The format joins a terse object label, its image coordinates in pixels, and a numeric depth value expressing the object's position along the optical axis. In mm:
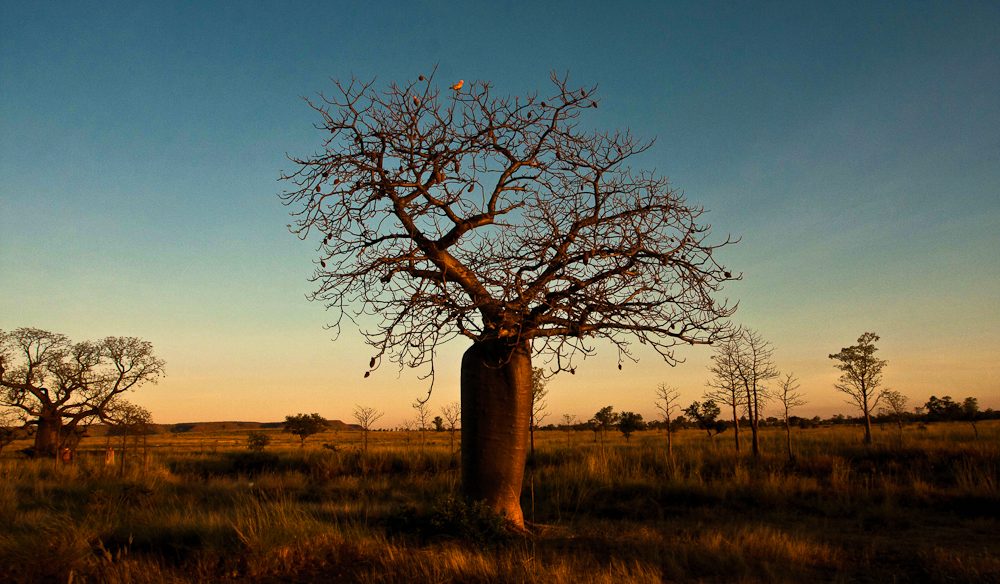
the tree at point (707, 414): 31250
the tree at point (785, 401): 17541
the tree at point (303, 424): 51031
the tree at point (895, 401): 29750
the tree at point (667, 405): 18797
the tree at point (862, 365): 21672
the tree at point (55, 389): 23562
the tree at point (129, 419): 20922
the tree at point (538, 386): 18909
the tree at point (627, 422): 42812
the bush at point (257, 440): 29081
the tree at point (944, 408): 43656
